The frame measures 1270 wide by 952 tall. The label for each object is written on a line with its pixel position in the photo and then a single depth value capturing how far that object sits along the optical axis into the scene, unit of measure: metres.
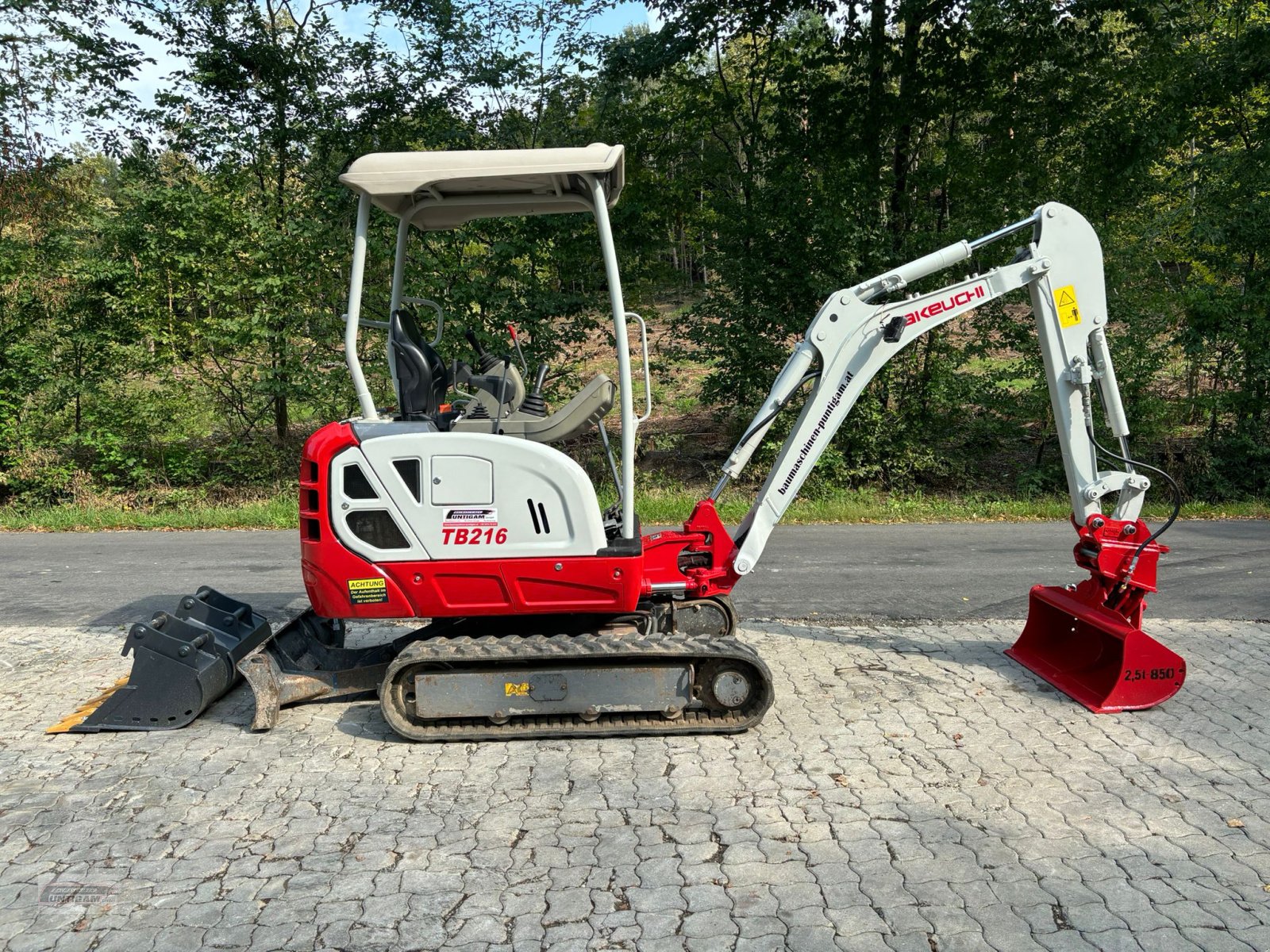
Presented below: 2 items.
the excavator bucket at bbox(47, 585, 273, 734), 5.17
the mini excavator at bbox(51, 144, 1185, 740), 4.84
